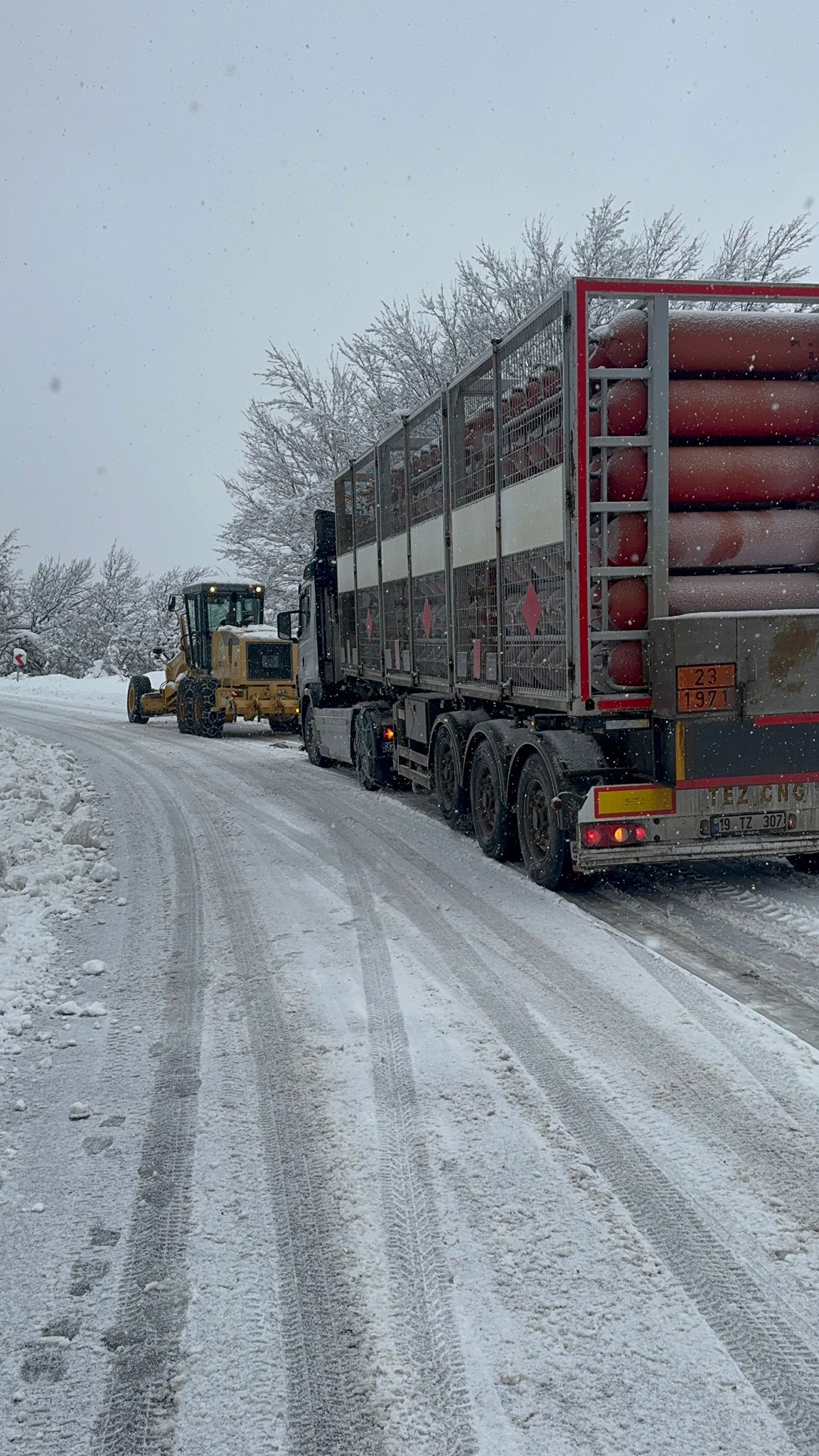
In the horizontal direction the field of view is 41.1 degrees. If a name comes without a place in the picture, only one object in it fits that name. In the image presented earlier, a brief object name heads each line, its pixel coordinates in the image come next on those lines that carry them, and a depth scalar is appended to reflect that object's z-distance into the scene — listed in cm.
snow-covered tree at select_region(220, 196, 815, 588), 2138
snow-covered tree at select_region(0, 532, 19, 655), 5056
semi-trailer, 672
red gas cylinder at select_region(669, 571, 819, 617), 718
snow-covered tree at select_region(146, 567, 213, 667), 5057
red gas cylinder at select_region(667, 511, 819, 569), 716
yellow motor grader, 2162
